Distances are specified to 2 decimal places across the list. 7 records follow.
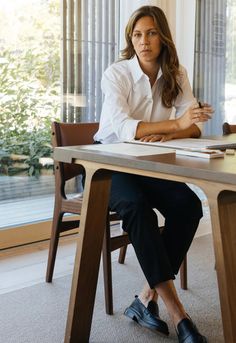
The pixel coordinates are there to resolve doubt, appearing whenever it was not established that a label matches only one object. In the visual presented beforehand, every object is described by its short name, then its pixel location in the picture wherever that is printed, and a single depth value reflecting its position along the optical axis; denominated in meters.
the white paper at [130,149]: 1.42
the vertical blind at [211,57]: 3.82
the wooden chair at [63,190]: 2.13
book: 1.34
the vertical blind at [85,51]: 2.92
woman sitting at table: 1.63
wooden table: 1.19
